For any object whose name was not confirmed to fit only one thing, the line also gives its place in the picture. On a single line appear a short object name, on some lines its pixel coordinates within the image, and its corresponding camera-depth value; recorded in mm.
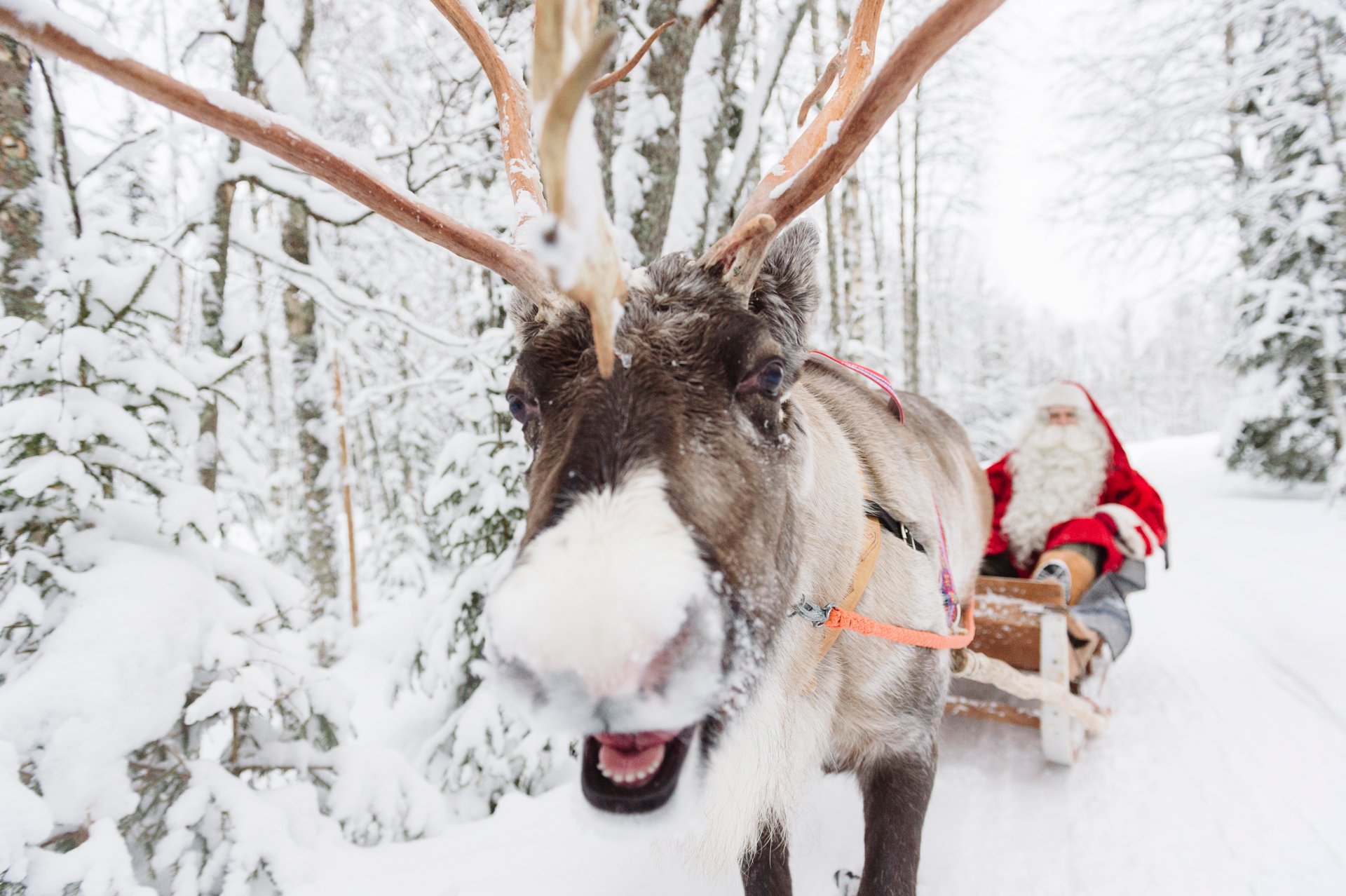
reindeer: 935
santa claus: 3803
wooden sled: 2904
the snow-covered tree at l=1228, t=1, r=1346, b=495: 7312
